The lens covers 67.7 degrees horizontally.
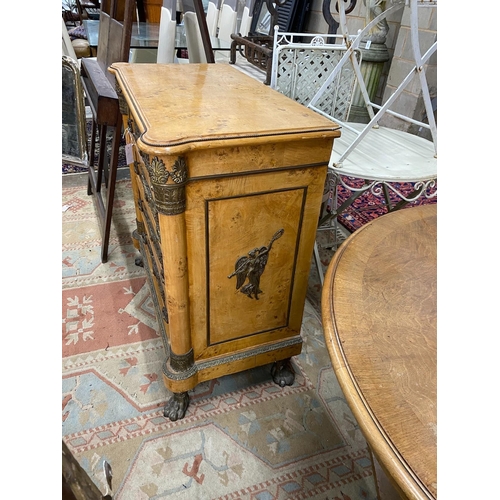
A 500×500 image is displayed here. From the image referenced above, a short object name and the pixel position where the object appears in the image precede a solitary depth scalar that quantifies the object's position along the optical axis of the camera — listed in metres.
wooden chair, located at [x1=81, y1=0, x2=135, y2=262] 1.62
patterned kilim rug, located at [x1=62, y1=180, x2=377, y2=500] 1.17
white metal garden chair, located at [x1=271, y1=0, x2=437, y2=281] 1.40
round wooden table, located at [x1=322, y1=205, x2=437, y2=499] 0.46
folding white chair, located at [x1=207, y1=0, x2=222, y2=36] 4.68
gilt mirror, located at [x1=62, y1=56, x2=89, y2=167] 2.40
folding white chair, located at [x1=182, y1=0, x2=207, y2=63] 2.08
